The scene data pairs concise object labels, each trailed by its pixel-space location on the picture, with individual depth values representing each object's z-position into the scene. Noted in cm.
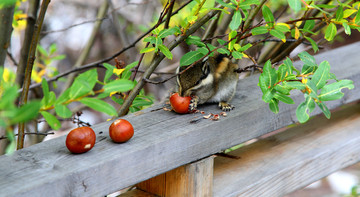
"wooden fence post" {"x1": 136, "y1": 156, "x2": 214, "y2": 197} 189
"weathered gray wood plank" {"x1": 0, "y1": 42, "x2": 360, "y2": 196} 174
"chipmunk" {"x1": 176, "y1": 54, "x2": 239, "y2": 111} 205
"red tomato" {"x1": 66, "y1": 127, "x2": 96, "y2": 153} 179
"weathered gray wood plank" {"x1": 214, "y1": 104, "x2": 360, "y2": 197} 198
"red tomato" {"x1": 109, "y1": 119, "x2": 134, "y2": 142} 182
